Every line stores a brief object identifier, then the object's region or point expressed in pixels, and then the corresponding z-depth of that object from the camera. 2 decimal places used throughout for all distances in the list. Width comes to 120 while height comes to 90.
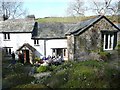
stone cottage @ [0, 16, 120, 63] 9.66
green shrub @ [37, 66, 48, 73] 9.54
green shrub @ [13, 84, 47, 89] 4.58
